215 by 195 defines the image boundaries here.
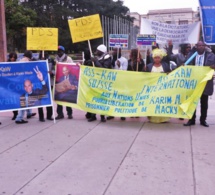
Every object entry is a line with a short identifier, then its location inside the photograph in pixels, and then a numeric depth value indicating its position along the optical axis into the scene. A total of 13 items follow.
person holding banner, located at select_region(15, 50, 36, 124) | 7.37
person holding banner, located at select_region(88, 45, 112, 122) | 7.44
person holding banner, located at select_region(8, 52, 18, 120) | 8.42
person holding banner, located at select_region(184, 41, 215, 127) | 6.70
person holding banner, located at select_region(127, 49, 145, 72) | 8.03
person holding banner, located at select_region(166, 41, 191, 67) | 7.53
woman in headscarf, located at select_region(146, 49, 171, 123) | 6.98
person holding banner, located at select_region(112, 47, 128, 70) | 9.08
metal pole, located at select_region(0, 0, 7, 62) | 16.72
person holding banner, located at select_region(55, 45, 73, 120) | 7.69
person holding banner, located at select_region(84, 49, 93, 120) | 7.62
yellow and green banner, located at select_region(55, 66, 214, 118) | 6.64
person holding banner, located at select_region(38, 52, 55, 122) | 7.54
